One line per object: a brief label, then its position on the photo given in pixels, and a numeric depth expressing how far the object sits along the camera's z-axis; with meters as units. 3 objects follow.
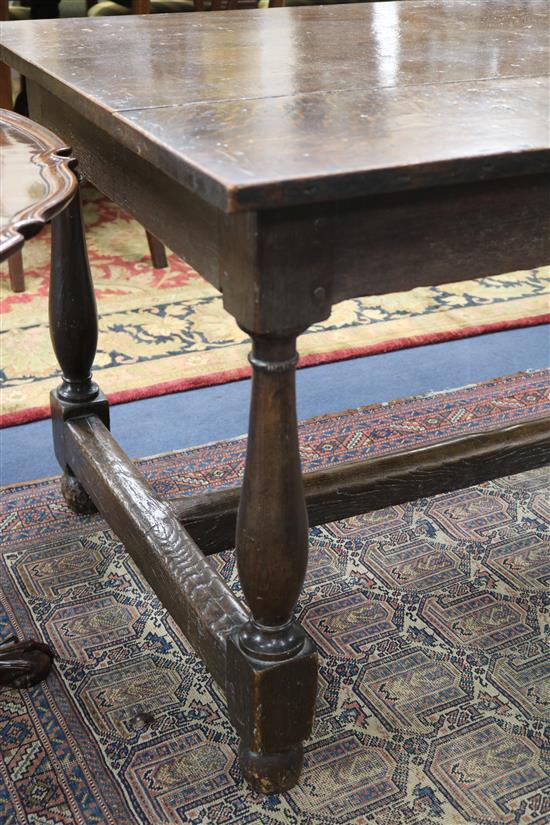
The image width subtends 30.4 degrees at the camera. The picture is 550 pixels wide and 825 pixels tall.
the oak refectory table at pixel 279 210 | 1.06
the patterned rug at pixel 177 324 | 2.65
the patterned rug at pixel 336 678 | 1.38
